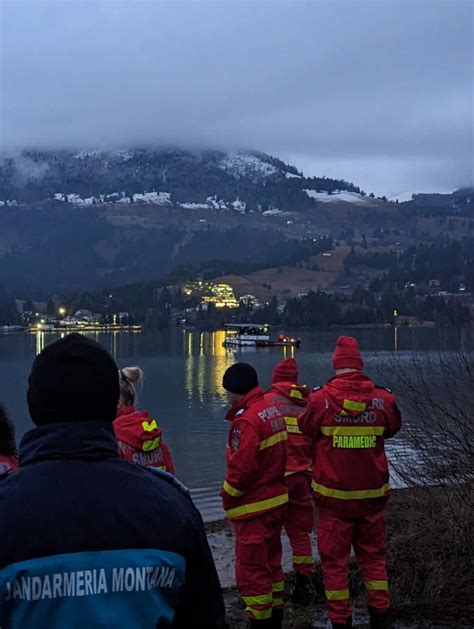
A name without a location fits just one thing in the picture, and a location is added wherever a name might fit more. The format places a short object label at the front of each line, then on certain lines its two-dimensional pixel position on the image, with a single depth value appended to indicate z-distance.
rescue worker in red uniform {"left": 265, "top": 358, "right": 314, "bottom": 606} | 6.50
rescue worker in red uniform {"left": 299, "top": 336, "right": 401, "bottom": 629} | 5.29
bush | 5.95
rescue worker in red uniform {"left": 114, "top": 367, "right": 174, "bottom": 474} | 5.64
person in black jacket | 1.84
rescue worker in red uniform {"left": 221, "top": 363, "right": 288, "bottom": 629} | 5.27
